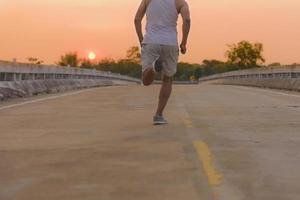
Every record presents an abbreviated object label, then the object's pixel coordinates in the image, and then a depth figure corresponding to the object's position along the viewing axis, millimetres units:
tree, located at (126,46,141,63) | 177625
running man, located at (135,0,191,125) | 10875
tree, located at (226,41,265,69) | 120750
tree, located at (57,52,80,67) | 134762
